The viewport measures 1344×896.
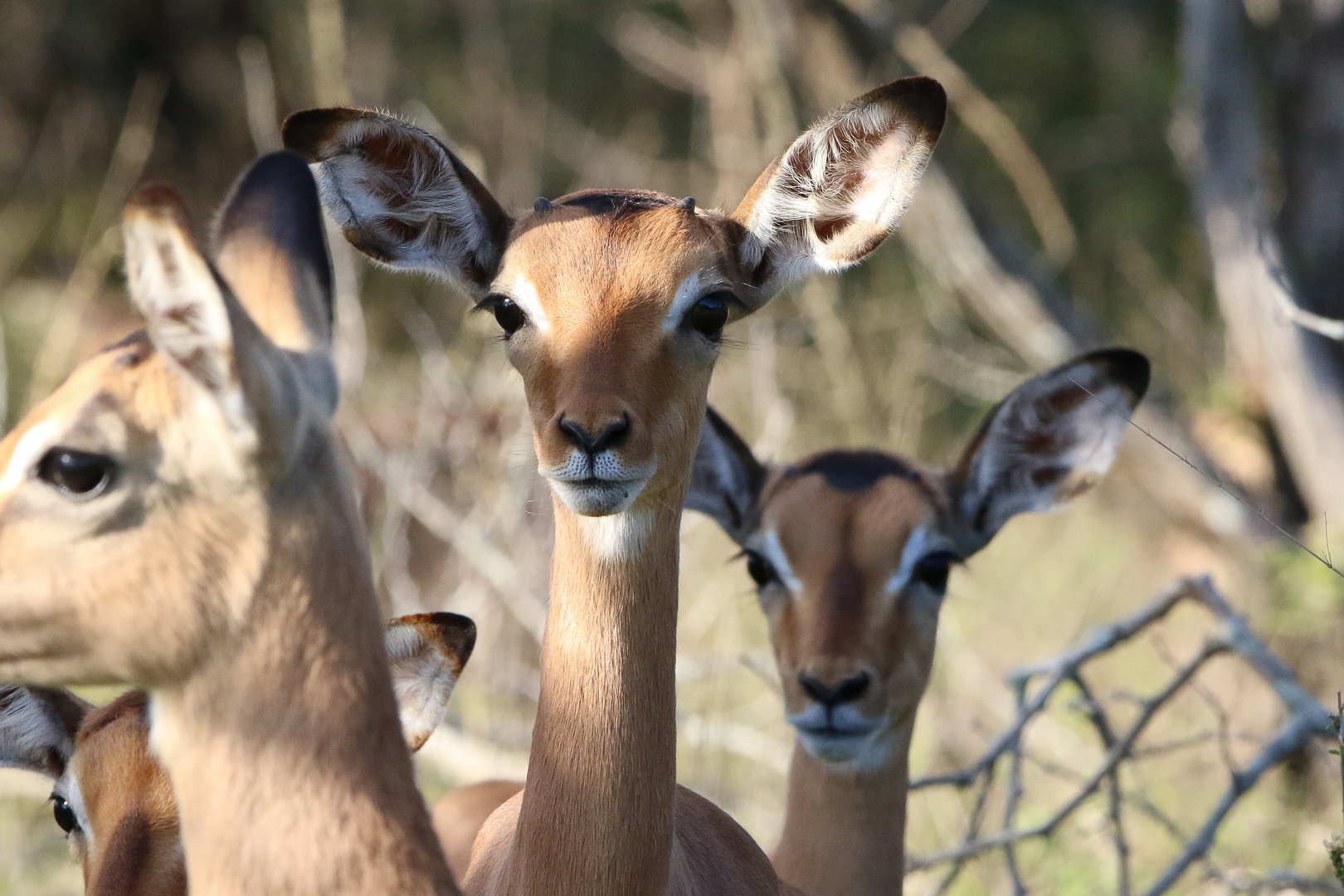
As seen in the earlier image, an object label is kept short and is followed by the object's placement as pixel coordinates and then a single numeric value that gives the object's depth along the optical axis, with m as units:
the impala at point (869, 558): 7.87
